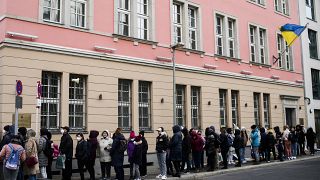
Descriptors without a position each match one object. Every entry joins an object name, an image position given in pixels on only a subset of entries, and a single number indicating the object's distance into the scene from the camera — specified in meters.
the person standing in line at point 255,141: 19.64
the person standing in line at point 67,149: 13.42
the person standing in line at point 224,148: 17.25
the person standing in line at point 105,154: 14.11
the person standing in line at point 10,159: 10.09
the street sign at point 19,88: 12.14
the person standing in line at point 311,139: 24.20
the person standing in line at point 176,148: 14.39
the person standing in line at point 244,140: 19.30
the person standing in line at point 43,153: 12.79
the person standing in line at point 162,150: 14.11
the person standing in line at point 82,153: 13.47
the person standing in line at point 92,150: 13.72
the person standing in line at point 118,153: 13.42
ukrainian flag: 25.76
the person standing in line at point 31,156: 10.89
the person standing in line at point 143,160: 14.53
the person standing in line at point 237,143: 18.25
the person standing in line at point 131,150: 13.70
